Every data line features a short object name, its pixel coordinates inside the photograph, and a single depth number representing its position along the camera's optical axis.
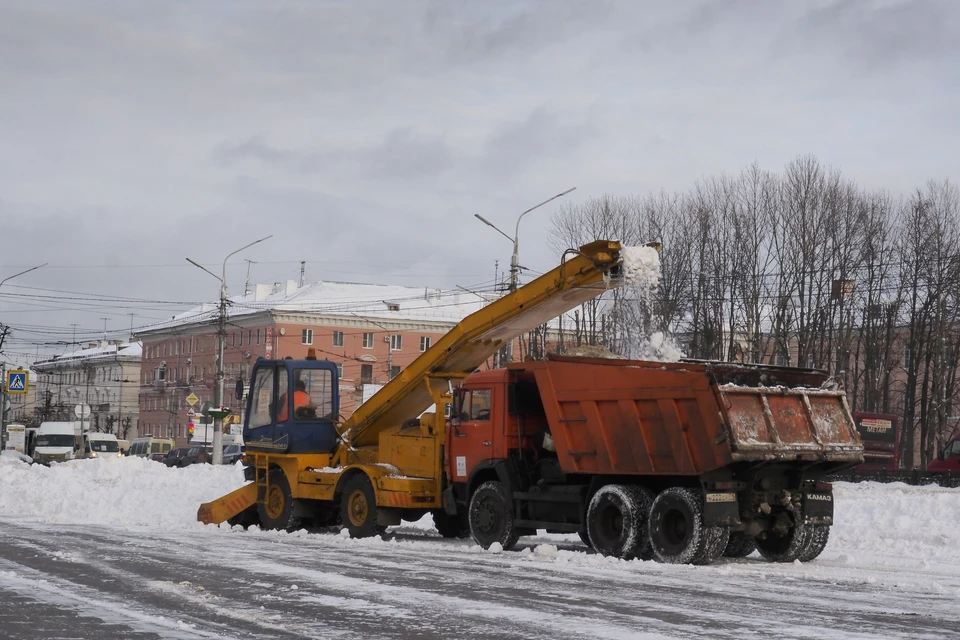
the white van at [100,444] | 63.19
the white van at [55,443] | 59.53
